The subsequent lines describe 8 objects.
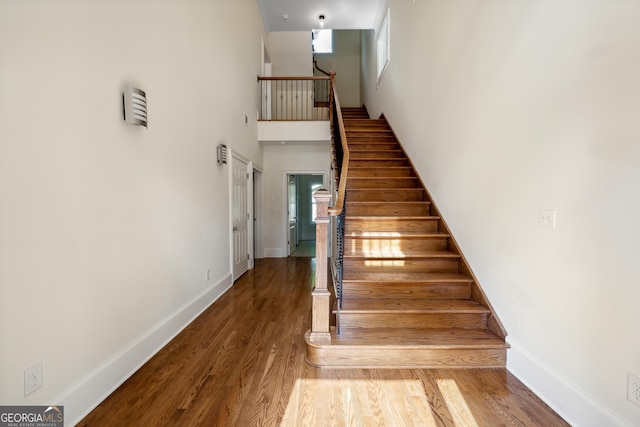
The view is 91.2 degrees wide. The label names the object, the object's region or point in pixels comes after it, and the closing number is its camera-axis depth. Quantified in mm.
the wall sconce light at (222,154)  3867
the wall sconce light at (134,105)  2047
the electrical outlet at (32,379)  1421
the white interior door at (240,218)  4598
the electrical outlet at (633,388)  1392
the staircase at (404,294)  2268
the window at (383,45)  5988
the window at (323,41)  9035
